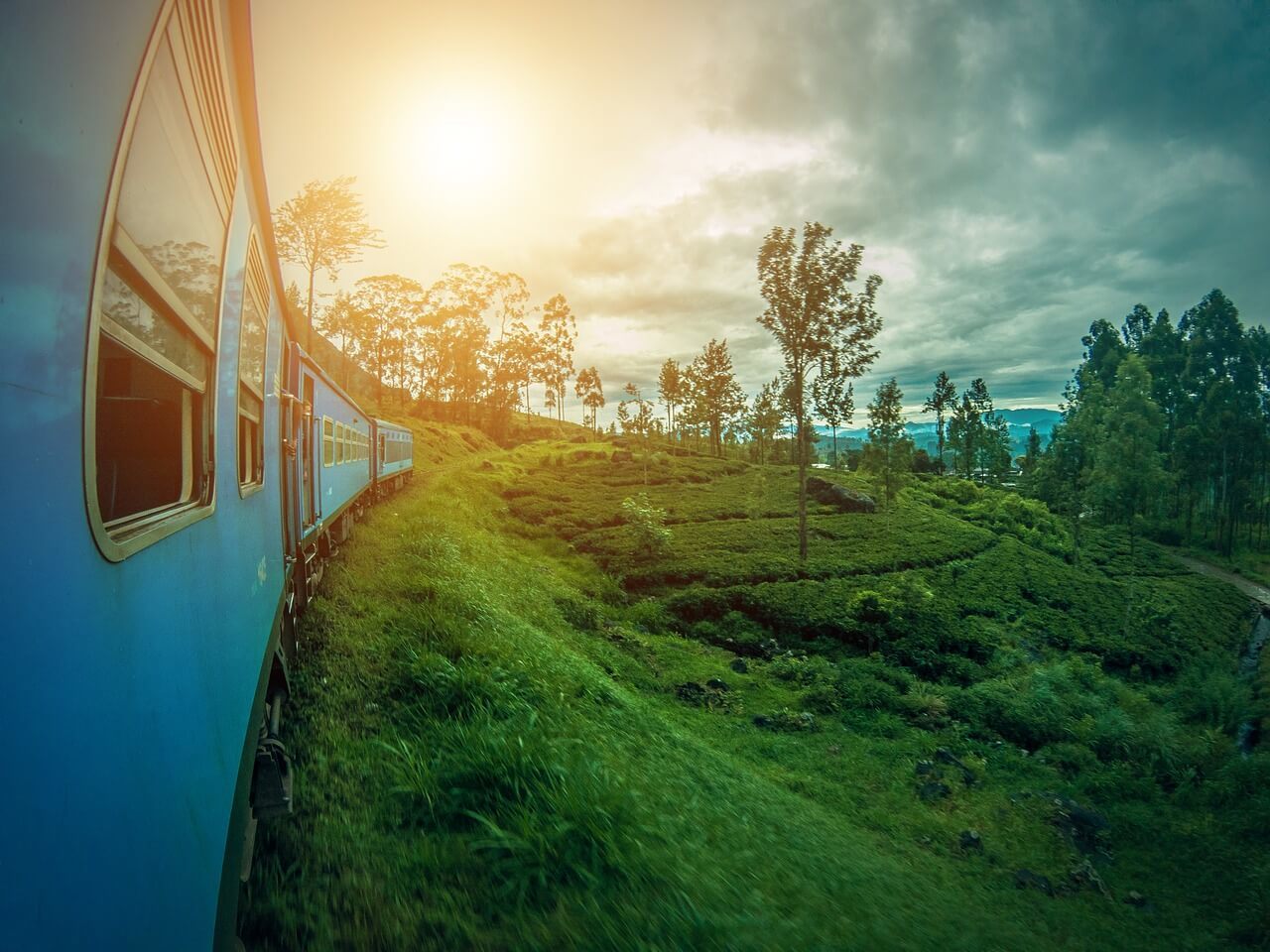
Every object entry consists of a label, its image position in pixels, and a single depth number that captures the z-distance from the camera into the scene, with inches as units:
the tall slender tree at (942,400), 2522.1
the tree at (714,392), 2165.5
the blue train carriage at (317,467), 259.3
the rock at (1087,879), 255.0
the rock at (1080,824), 290.5
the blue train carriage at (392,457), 757.3
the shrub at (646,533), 732.7
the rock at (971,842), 260.8
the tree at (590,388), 2659.9
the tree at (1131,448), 763.4
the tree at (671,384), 2272.4
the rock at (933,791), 299.1
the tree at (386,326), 1601.9
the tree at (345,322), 1531.7
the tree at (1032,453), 2114.2
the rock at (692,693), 375.9
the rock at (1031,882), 245.0
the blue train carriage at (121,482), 34.2
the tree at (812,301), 684.1
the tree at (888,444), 1155.3
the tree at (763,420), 2170.4
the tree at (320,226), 1016.2
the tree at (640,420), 1421.6
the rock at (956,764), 325.9
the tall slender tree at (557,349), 1988.2
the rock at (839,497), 1273.4
